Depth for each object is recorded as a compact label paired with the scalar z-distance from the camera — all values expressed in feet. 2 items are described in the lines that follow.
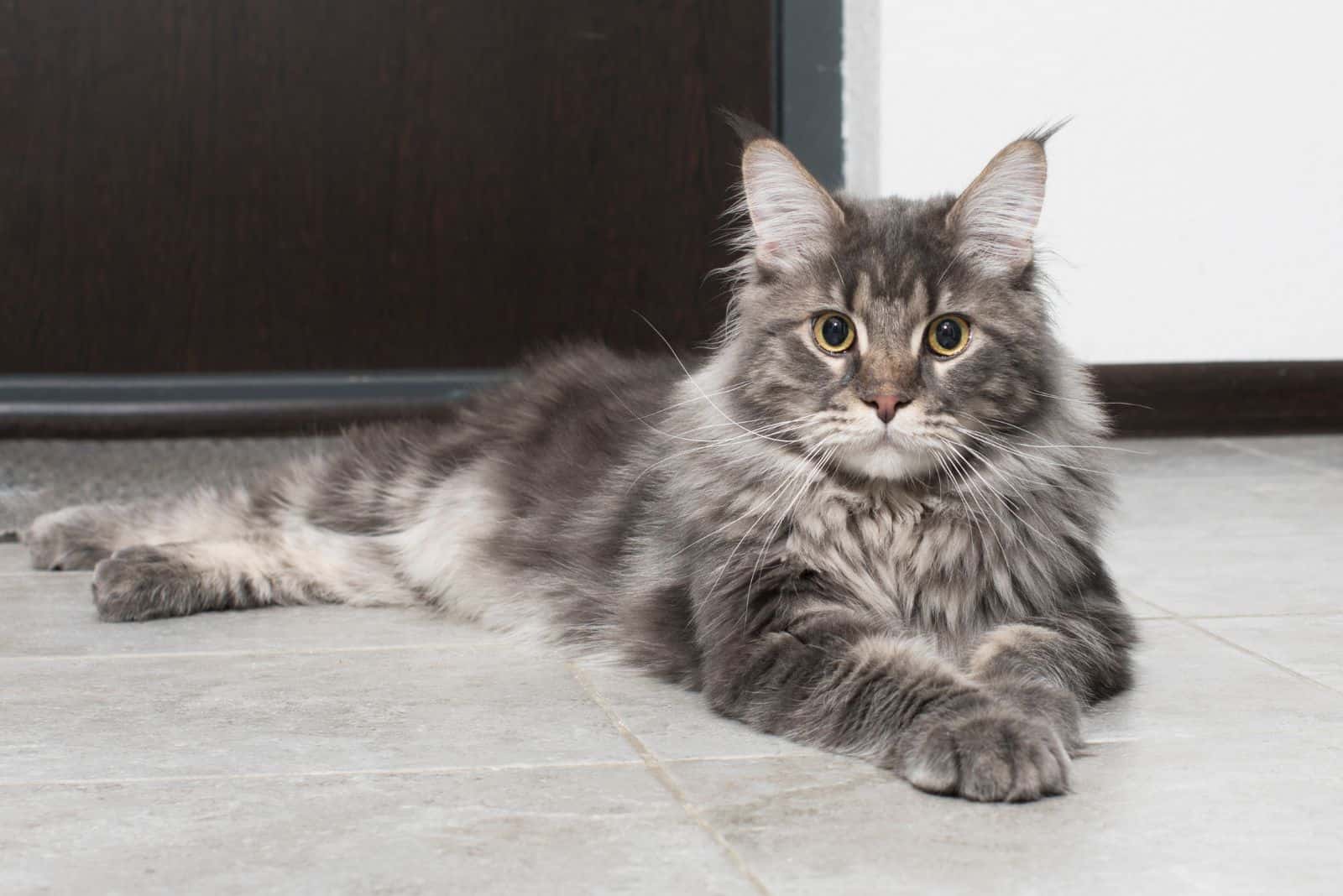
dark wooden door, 5.48
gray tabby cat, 3.70
